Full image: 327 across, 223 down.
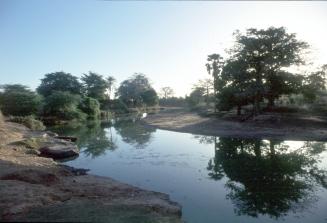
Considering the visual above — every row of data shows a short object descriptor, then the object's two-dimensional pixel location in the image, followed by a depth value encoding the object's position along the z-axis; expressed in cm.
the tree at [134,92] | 10631
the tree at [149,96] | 10569
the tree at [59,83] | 7538
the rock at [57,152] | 2138
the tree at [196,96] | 8094
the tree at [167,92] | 15200
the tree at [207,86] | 8039
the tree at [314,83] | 3862
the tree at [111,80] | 10769
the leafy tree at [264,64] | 3909
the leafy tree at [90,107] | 6750
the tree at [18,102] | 5259
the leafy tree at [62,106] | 5591
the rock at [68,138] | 3048
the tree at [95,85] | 8579
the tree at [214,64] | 5349
